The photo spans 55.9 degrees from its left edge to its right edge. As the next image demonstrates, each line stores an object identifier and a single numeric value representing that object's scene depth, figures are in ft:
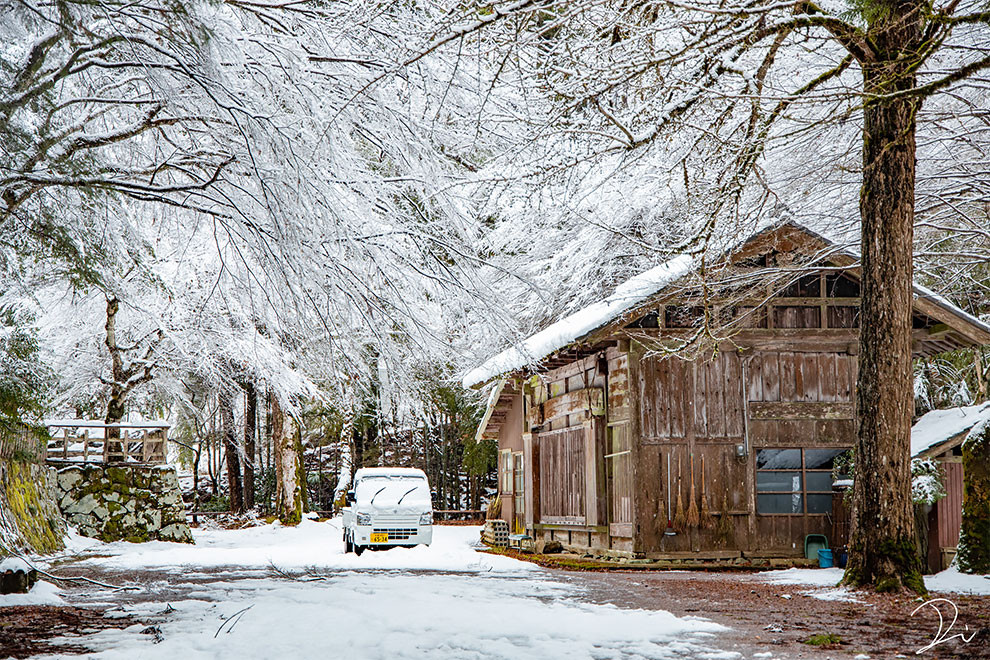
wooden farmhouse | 49.89
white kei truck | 59.52
